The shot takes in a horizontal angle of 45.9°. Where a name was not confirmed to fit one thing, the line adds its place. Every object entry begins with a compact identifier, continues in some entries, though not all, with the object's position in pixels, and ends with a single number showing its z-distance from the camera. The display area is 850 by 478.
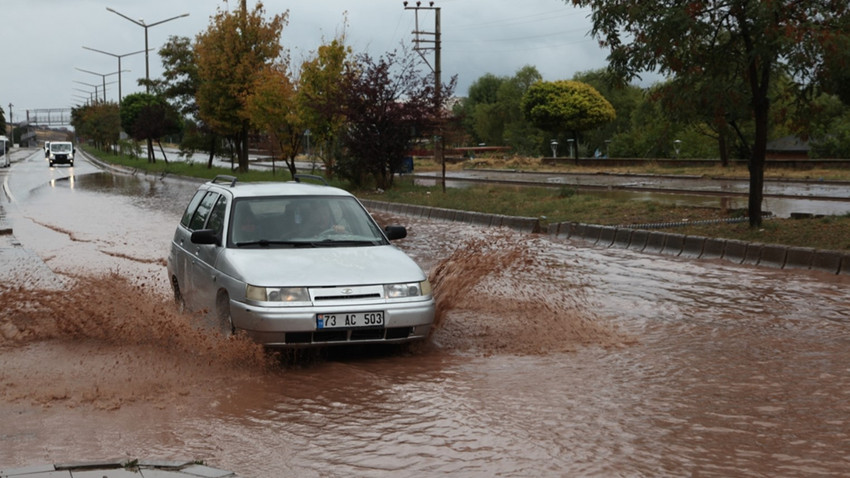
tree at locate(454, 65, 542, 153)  83.44
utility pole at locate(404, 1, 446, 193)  30.78
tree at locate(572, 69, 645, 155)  68.19
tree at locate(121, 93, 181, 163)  64.88
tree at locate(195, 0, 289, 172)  42.97
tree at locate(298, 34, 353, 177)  33.53
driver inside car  8.70
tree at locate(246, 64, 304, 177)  35.97
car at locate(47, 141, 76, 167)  69.75
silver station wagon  7.41
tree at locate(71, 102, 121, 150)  90.56
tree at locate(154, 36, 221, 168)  53.09
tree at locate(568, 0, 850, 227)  14.47
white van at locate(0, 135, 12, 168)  69.56
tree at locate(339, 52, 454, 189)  30.36
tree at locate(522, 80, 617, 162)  57.41
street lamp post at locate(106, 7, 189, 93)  61.53
